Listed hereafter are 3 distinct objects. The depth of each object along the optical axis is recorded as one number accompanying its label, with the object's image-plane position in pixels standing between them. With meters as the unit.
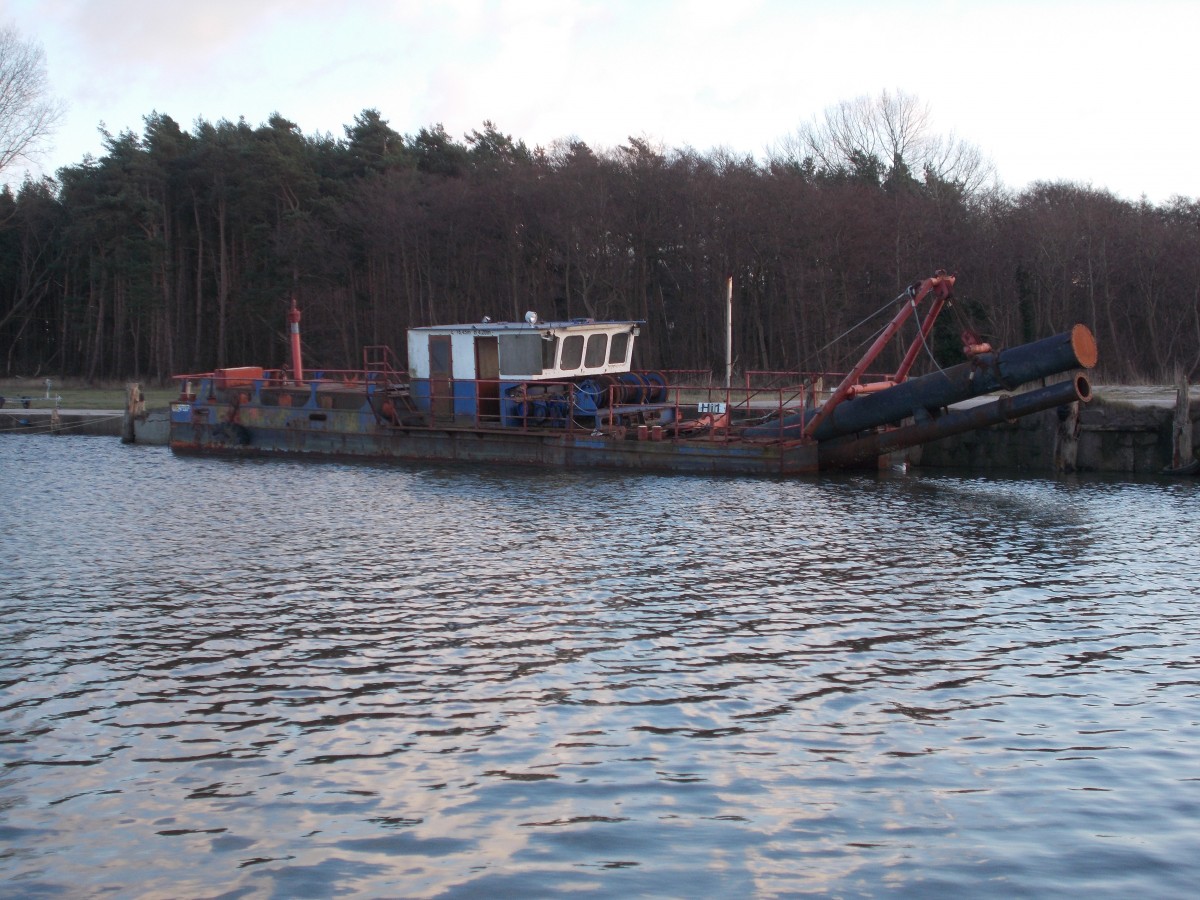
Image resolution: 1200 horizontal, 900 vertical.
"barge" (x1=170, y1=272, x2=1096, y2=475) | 21.59
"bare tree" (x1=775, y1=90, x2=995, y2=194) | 56.31
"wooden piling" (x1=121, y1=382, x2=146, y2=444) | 32.84
